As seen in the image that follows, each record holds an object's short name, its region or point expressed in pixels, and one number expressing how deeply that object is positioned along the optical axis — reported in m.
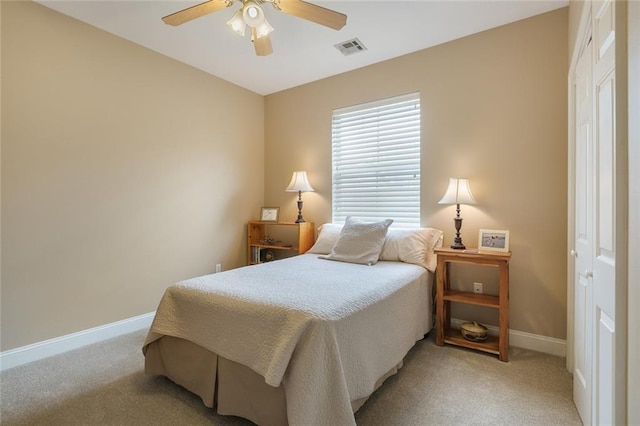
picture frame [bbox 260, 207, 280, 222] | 4.00
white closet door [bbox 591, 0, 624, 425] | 1.09
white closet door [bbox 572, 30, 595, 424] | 1.48
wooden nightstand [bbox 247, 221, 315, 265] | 3.66
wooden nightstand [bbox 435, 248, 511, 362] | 2.29
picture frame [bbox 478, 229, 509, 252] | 2.52
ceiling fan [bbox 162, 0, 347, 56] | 1.82
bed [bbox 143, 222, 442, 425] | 1.36
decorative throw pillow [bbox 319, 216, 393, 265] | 2.72
